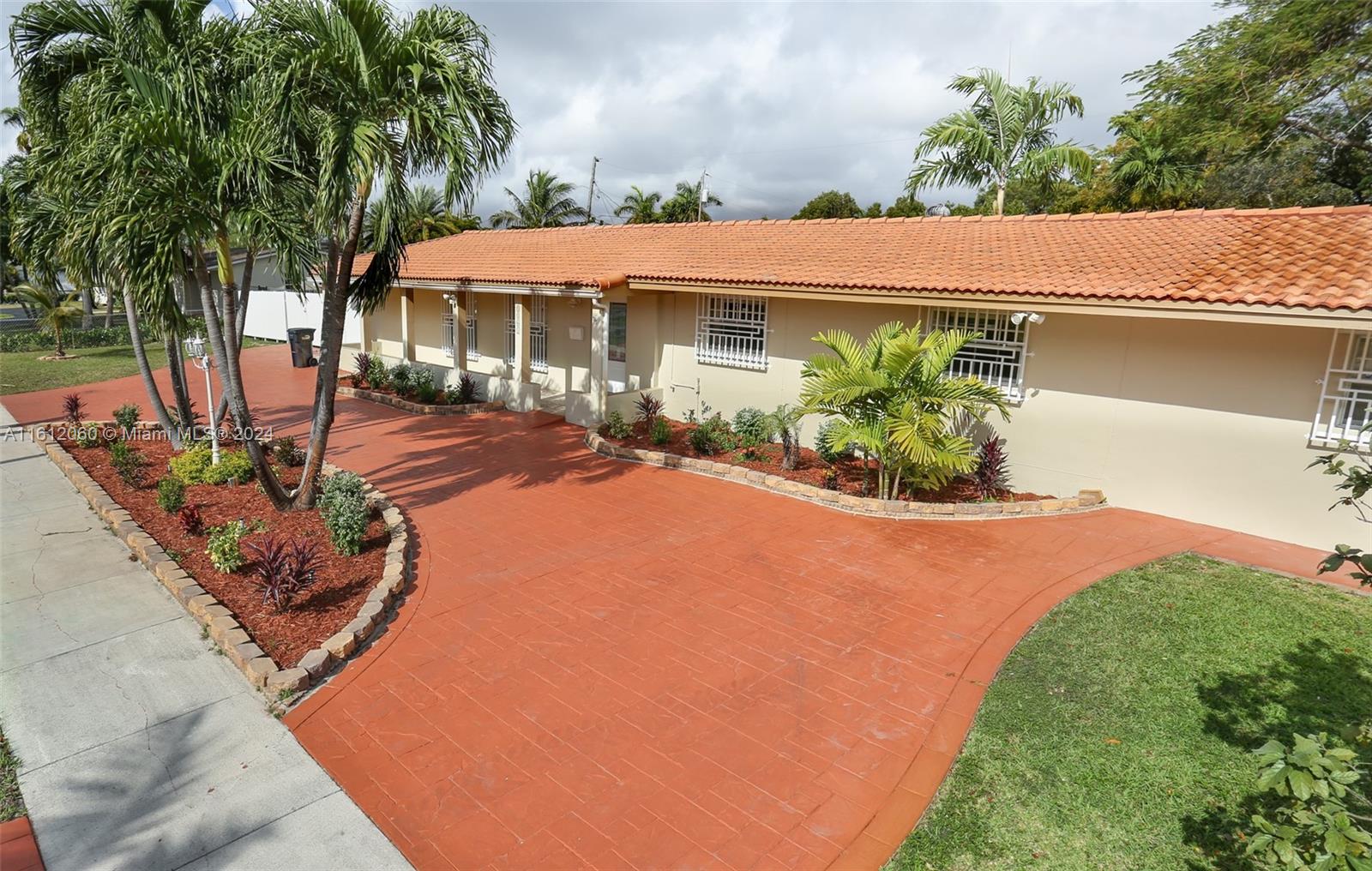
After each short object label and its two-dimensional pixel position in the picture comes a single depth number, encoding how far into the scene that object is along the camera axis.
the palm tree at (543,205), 41.22
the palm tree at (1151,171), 20.05
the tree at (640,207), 40.09
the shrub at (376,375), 17.31
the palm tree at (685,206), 40.56
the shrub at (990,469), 9.57
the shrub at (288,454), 10.23
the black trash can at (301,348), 21.75
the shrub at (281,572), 6.23
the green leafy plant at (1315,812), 2.15
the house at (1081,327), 7.95
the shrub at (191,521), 7.84
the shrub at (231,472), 9.59
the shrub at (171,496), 8.53
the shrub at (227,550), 6.92
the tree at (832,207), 41.94
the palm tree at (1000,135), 19.06
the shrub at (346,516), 7.42
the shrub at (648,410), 13.18
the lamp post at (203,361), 9.77
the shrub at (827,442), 10.02
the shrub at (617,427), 12.57
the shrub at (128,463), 9.56
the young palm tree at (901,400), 8.51
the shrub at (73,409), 12.79
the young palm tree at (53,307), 22.93
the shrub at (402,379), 16.50
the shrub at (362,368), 17.50
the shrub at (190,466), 9.62
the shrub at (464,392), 15.53
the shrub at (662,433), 12.23
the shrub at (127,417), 12.03
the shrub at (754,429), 12.12
